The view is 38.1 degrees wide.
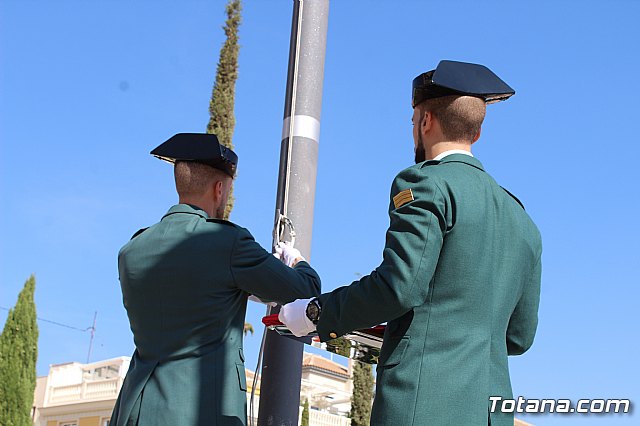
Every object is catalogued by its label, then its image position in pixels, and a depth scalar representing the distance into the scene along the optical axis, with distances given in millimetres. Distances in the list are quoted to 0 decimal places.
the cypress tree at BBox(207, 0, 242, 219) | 18328
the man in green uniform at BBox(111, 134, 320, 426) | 3541
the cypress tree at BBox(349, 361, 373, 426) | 29781
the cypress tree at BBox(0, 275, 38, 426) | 24922
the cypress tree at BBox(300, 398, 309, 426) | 31431
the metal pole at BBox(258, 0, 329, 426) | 3994
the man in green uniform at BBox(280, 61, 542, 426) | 2645
